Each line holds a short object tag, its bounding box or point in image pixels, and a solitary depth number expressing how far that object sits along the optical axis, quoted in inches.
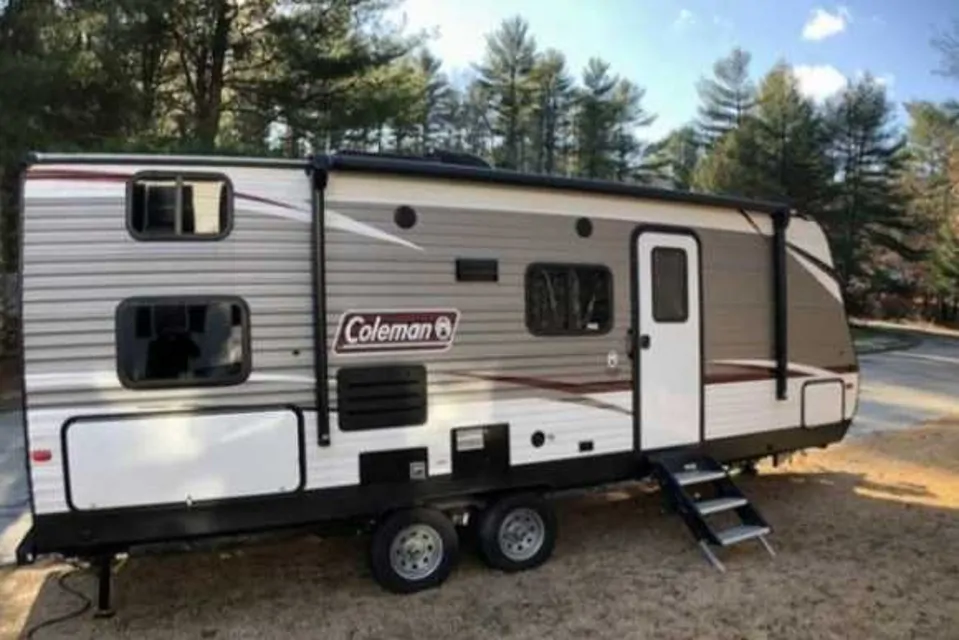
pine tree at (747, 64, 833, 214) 1237.1
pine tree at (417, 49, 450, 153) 1249.5
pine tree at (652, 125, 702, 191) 1509.6
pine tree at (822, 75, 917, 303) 1310.3
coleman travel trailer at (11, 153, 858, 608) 175.2
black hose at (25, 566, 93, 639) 190.9
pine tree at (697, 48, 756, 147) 1481.3
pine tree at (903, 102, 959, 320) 1386.6
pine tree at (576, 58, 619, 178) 1364.4
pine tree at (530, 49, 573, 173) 1346.0
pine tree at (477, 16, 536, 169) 1316.4
